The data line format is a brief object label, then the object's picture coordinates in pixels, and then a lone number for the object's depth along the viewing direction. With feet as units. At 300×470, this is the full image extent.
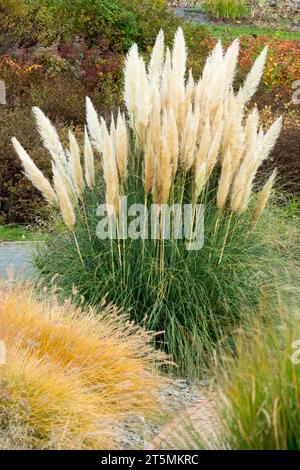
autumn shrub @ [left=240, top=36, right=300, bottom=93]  58.75
